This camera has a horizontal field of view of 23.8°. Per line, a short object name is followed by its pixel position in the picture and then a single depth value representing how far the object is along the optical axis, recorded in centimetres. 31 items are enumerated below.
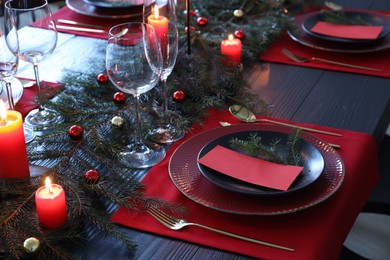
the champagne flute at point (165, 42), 152
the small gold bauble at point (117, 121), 153
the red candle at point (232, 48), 179
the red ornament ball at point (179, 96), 163
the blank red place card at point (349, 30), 190
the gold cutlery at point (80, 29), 201
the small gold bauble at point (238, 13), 206
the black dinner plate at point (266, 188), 133
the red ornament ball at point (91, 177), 136
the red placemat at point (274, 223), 126
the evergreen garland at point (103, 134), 126
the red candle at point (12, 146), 131
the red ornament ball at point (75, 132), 147
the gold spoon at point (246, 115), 158
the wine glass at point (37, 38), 156
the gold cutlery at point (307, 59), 182
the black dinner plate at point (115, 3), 203
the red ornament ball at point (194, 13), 207
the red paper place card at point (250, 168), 135
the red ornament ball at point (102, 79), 169
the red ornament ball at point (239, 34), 191
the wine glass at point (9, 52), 150
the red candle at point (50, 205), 124
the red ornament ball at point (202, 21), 198
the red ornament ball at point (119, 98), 161
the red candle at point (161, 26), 152
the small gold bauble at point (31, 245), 120
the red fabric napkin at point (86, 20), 200
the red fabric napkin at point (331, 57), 181
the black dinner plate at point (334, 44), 187
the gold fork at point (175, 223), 126
